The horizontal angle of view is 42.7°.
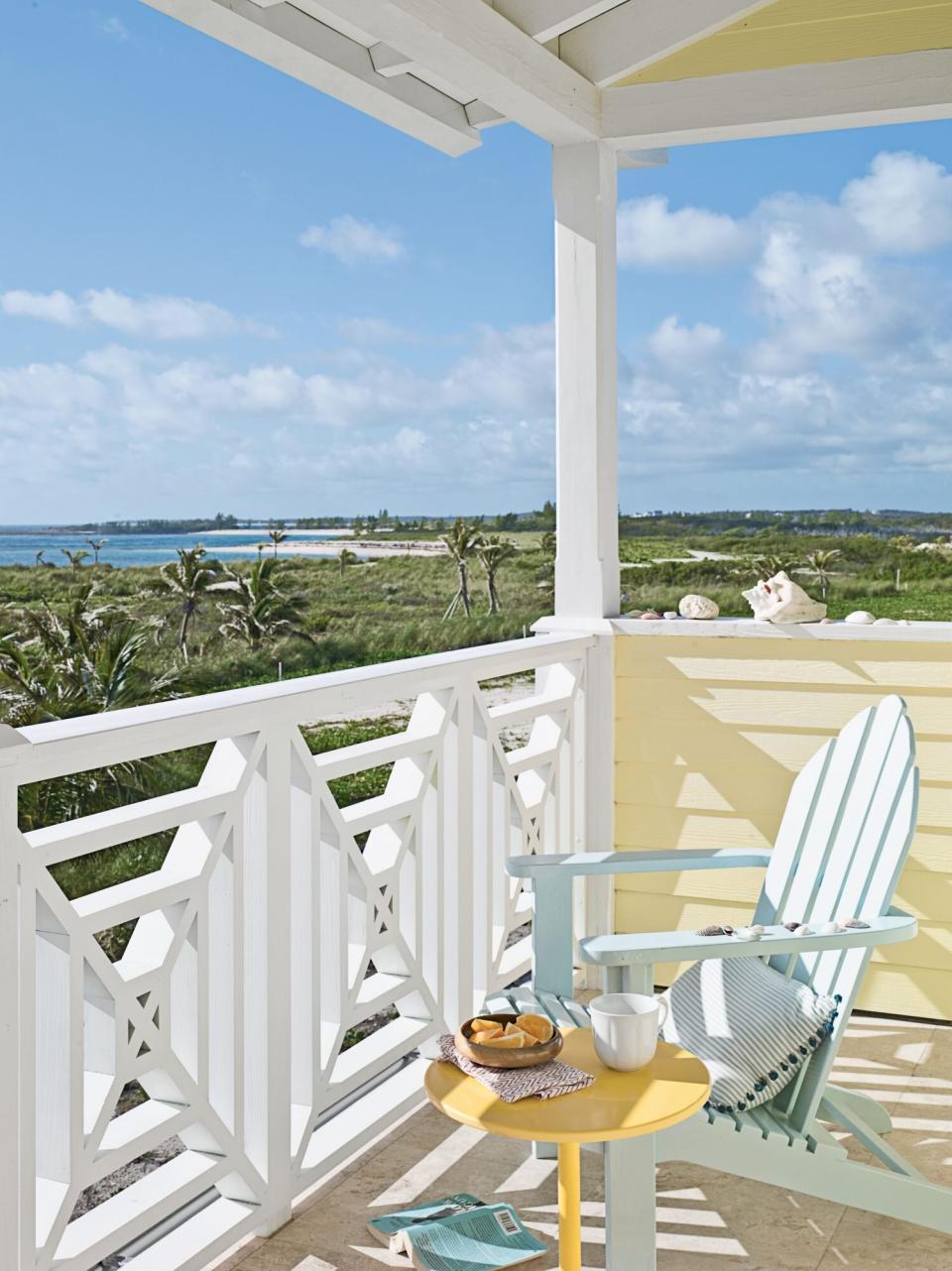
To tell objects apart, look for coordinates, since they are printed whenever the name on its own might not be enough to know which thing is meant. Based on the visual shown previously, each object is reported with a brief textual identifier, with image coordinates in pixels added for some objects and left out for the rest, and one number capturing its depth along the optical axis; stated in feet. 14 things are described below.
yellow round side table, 5.53
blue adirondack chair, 6.87
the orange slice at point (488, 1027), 6.27
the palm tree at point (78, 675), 30.53
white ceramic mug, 6.11
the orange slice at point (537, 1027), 6.26
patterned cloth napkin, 5.80
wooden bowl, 6.02
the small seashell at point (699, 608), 12.42
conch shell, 11.91
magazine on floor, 7.35
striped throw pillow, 7.38
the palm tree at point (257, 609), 37.86
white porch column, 12.31
